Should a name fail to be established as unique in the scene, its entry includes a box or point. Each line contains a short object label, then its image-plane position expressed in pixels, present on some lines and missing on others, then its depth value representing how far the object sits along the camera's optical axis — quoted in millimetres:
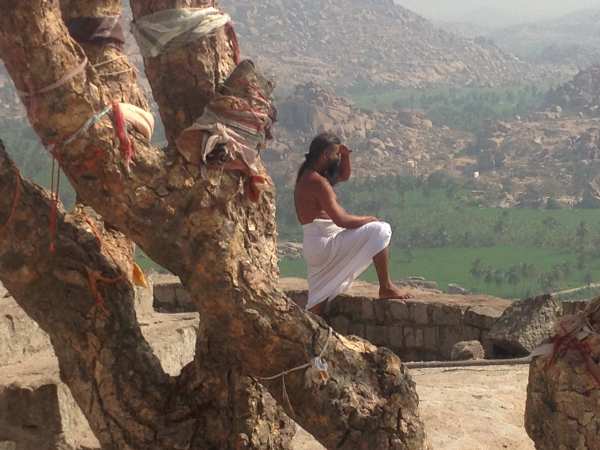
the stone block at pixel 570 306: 8390
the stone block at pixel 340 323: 9164
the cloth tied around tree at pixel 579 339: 4168
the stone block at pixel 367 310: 9039
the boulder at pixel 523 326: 7977
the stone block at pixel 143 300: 5990
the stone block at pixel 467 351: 7840
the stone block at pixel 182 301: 9781
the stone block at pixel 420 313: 9000
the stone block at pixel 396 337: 9086
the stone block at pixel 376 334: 9133
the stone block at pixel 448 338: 9000
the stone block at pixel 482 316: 8734
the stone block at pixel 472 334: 8891
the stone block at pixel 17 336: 5328
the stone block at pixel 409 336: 9078
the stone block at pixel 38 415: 4859
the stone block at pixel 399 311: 9055
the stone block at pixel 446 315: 8992
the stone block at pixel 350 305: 9070
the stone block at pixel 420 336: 9078
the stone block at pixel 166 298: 9844
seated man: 6832
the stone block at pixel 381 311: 9055
